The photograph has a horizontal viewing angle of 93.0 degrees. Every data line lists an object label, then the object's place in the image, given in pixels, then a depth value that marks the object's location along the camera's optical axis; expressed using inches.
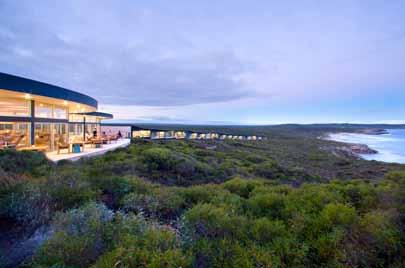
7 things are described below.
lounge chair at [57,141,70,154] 445.6
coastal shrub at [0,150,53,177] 225.9
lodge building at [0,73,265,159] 357.3
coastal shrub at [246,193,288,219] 152.0
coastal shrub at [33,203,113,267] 88.7
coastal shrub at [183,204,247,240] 118.1
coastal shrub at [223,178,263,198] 219.5
